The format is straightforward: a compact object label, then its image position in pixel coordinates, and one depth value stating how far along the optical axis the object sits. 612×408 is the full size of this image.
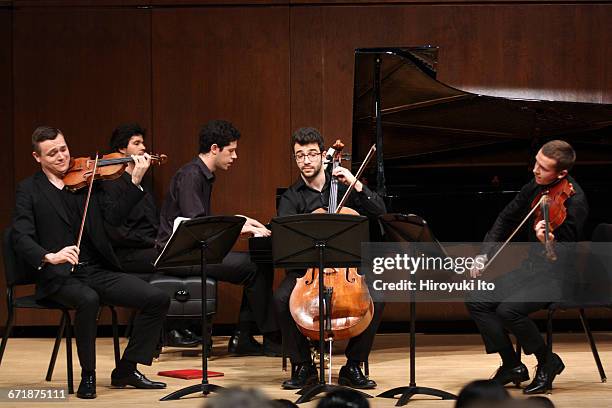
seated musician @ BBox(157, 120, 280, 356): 10.92
